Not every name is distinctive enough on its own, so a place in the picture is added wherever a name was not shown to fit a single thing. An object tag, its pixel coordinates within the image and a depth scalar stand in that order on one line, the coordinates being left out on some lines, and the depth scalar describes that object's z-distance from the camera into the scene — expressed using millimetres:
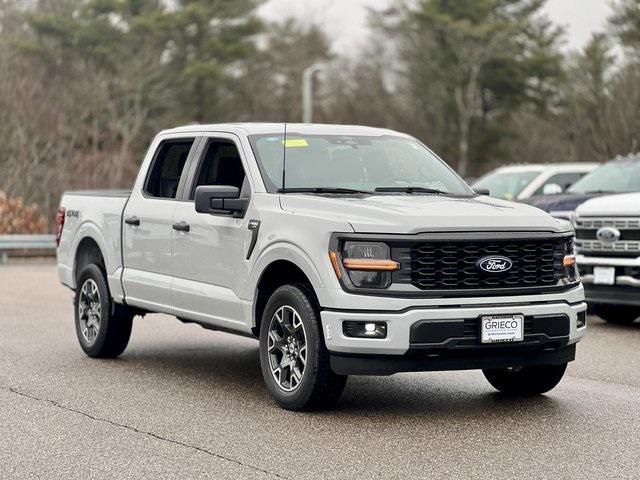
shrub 26875
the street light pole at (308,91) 41938
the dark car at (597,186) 15289
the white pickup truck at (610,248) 13102
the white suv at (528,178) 18750
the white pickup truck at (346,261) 7953
